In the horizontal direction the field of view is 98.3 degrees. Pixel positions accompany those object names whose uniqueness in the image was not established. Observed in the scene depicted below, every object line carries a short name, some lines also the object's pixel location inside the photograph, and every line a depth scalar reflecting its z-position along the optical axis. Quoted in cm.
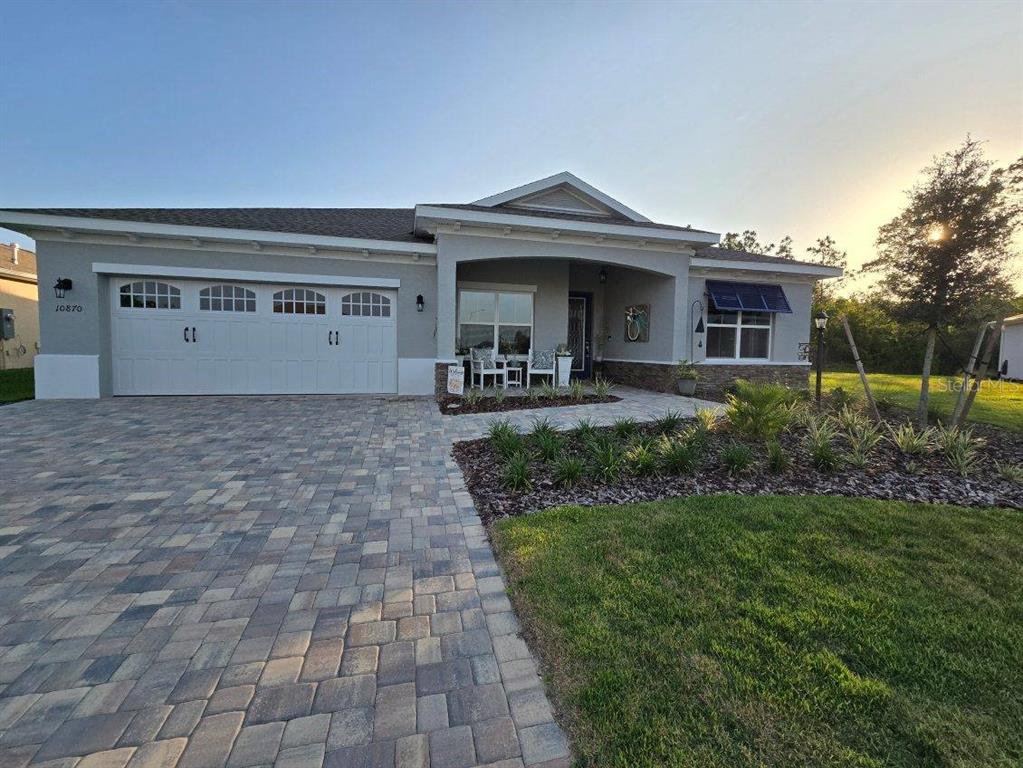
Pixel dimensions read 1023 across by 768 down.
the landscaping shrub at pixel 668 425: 602
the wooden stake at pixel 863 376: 679
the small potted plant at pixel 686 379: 1036
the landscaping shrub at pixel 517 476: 425
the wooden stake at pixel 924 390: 704
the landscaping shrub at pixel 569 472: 432
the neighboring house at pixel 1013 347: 2109
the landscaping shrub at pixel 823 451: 471
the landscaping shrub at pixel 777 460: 461
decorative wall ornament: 1162
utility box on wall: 1474
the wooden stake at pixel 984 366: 570
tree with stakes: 698
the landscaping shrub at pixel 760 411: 547
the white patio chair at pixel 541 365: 1106
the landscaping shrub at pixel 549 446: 488
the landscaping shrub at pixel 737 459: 451
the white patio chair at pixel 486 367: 1045
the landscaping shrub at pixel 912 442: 520
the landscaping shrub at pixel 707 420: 592
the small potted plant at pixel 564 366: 1122
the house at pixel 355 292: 864
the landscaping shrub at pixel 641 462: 450
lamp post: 828
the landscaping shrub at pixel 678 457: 455
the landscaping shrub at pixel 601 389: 912
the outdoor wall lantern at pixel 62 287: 838
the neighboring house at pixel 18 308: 1512
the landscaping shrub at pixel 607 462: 438
